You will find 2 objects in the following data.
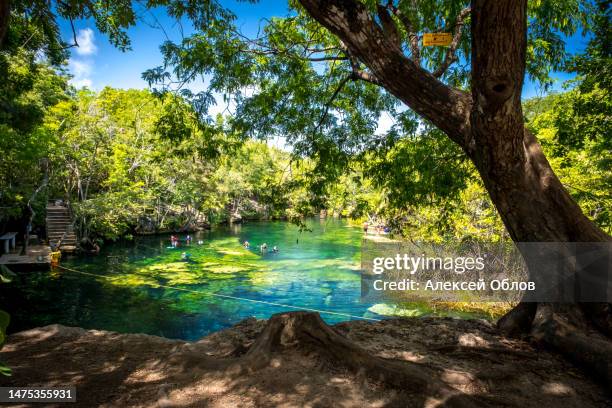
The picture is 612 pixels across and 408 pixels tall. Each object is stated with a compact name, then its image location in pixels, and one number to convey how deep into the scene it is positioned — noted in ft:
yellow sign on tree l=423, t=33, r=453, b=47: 9.68
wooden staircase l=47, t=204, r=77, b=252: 59.57
